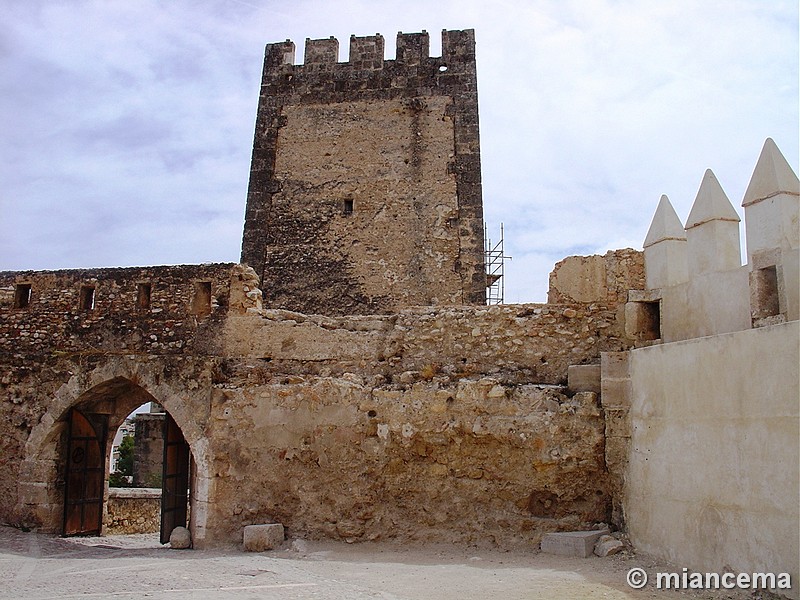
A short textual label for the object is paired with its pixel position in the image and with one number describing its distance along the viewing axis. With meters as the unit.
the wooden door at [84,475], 10.03
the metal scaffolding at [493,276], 15.69
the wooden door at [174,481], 10.28
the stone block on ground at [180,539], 8.84
